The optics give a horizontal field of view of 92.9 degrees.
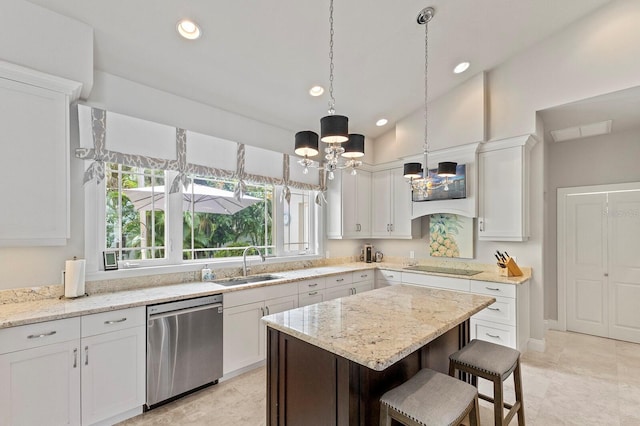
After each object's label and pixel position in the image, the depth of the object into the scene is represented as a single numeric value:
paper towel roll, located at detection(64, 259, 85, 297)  2.44
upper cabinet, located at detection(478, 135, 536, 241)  3.67
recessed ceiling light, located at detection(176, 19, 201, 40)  2.49
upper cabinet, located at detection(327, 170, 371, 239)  4.70
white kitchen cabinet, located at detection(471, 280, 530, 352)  3.36
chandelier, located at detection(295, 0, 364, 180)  1.80
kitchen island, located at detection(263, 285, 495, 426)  1.52
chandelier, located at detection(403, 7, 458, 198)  2.88
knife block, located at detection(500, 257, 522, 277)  3.64
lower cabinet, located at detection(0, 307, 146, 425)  1.92
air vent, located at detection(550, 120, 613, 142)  3.92
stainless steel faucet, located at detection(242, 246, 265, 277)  3.62
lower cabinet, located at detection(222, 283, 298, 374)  2.96
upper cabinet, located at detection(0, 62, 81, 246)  2.07
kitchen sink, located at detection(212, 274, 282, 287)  3.33
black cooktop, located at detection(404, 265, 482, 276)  3.94
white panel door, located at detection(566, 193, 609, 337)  4.21
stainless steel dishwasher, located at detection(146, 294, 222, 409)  2.48
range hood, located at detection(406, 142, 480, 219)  3.98
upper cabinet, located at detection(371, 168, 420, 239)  4.73
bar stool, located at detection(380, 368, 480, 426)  1.41
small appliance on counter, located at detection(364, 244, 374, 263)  5.16
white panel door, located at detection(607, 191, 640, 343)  3.97
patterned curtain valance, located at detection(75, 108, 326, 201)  2.62
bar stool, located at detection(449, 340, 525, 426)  1.87
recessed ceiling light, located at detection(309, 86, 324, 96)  3.61
